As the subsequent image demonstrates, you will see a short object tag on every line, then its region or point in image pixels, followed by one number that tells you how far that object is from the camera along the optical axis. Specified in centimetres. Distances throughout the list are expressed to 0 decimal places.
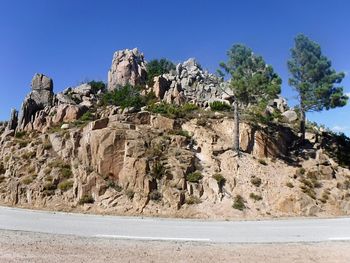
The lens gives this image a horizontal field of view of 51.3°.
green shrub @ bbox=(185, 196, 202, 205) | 2411
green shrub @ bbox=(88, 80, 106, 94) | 5246
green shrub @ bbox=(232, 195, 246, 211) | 2400
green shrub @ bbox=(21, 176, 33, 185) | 2713
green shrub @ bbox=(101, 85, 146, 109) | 3981
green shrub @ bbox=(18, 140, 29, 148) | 3358
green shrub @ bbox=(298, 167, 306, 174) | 2897
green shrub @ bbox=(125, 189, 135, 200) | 2452
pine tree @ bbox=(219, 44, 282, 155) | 3002
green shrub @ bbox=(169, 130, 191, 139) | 3091
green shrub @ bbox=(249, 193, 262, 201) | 2522
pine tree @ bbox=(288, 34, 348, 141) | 3238
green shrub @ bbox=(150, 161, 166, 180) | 2575
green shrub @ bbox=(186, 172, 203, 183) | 2575
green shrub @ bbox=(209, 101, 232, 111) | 3738
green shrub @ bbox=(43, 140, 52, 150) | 3106
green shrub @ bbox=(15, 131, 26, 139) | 3675
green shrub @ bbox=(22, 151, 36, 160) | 3084
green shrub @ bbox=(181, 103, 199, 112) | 3603
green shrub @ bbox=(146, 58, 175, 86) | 5947
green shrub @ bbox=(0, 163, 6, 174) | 3086
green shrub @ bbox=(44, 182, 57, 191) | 2600
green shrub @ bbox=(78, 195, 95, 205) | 2433
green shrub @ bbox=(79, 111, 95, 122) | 3672
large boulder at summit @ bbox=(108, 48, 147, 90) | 6069
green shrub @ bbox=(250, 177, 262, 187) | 2654
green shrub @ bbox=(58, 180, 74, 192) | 2595
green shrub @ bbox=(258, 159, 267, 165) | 2901
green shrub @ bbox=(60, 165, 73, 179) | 2726
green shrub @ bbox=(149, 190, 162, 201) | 2434
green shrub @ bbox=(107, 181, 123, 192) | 2519
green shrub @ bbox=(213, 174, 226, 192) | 2594
